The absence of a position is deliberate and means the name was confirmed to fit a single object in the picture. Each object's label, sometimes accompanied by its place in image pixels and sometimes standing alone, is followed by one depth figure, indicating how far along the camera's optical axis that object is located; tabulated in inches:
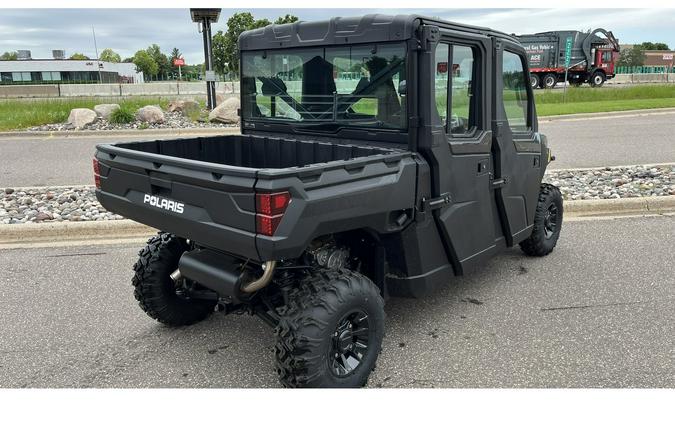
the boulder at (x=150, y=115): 633.0
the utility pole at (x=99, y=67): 3038.9
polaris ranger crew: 111.8
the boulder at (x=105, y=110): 653.9
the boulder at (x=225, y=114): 629.9
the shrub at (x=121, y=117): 630.5
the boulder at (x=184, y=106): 704.4
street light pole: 669.8
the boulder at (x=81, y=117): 611.5
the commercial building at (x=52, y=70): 3019.2
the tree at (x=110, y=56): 4446.4
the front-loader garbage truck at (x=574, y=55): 1355.8
